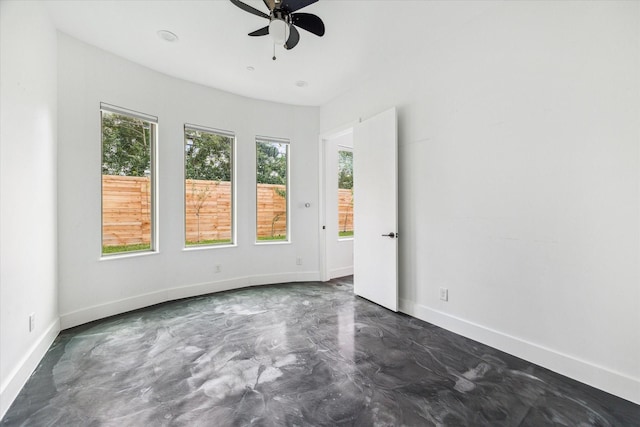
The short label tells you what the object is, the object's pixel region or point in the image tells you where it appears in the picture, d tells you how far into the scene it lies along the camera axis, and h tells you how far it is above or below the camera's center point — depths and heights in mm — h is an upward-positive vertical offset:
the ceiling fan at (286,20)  2119 +1576
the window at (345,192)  5203 +428
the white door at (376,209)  3324 +70
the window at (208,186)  4004 +440
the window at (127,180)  3303 +450
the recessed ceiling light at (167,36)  2789 +1803
